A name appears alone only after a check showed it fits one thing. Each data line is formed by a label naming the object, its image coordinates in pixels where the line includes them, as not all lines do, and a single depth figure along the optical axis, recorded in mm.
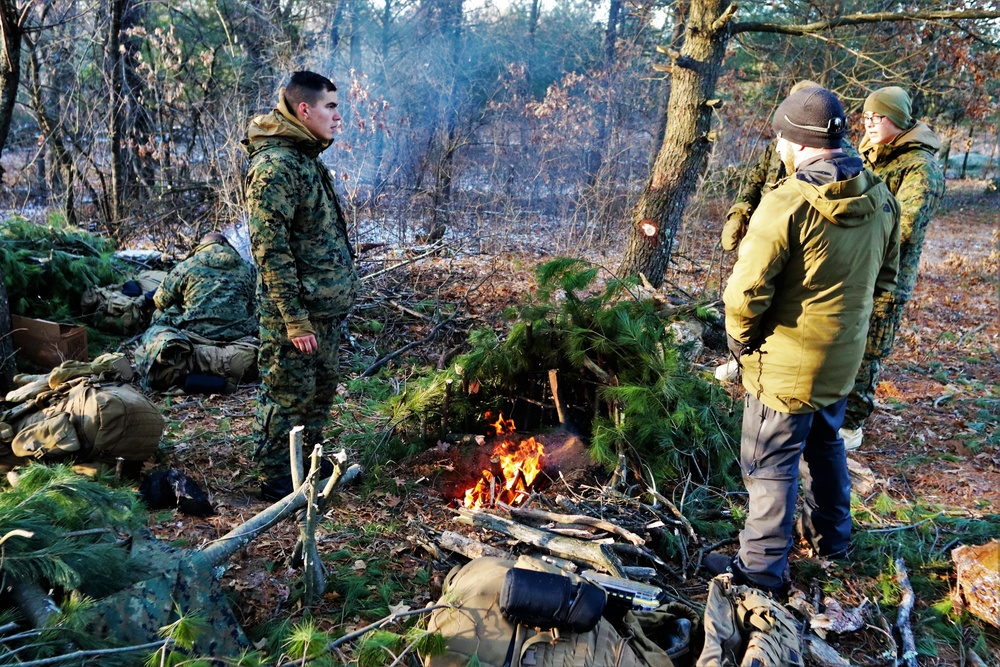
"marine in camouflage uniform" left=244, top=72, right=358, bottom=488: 3553
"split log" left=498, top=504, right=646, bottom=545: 3463
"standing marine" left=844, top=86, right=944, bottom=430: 4215
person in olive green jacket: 2850
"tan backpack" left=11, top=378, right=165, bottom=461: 3723
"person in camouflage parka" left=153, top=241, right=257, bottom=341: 6117
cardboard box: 5480
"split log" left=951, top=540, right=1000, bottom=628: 3105
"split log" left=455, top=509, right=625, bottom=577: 3199
